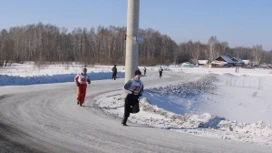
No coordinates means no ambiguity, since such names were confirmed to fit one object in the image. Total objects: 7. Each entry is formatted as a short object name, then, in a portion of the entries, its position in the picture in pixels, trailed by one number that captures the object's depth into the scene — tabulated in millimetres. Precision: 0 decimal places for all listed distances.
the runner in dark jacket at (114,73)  34969
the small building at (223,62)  120875
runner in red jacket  14086
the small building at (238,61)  133538
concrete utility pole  14953
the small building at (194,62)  125288
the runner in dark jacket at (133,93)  10219
